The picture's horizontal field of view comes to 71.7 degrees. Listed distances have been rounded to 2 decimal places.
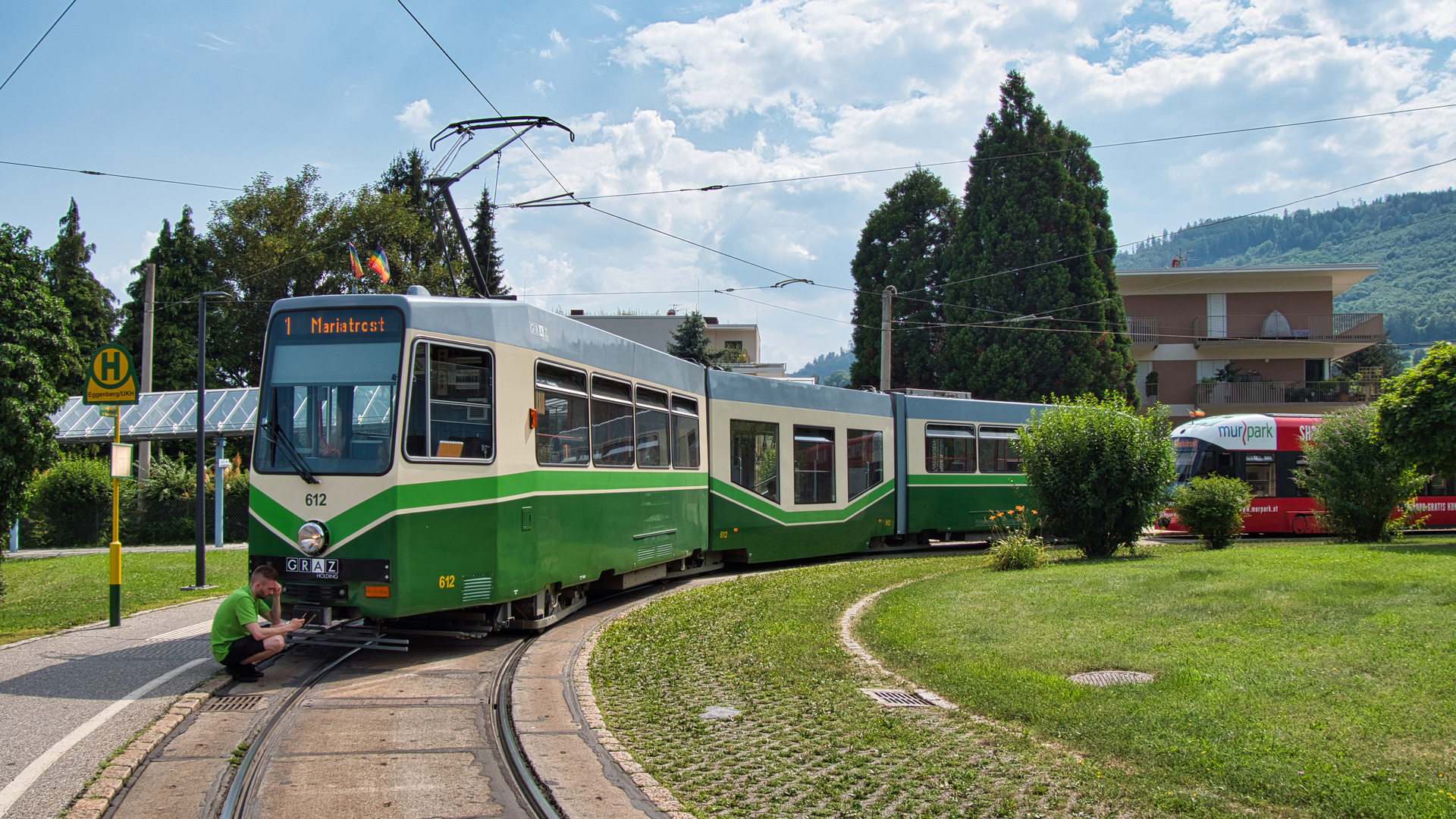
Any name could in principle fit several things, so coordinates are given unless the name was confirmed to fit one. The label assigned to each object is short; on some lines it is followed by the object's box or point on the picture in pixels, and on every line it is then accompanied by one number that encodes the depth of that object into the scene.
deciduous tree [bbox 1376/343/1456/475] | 16.04
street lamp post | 15.91
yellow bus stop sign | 11.96
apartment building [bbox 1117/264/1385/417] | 46.81
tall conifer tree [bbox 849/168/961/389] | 45.78
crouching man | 8.34
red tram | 27.11
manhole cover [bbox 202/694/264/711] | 7.64
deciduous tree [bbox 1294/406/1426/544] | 19.44
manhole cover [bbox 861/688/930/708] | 7.55
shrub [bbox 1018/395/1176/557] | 17.89
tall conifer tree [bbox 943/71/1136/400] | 40.50
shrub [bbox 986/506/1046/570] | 16.19
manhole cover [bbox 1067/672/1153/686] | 7.66
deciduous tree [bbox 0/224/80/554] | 13.23
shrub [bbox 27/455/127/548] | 32.28
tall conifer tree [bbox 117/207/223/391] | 49.12
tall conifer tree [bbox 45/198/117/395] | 49.00
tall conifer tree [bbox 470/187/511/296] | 61.63
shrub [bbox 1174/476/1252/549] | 19.41
